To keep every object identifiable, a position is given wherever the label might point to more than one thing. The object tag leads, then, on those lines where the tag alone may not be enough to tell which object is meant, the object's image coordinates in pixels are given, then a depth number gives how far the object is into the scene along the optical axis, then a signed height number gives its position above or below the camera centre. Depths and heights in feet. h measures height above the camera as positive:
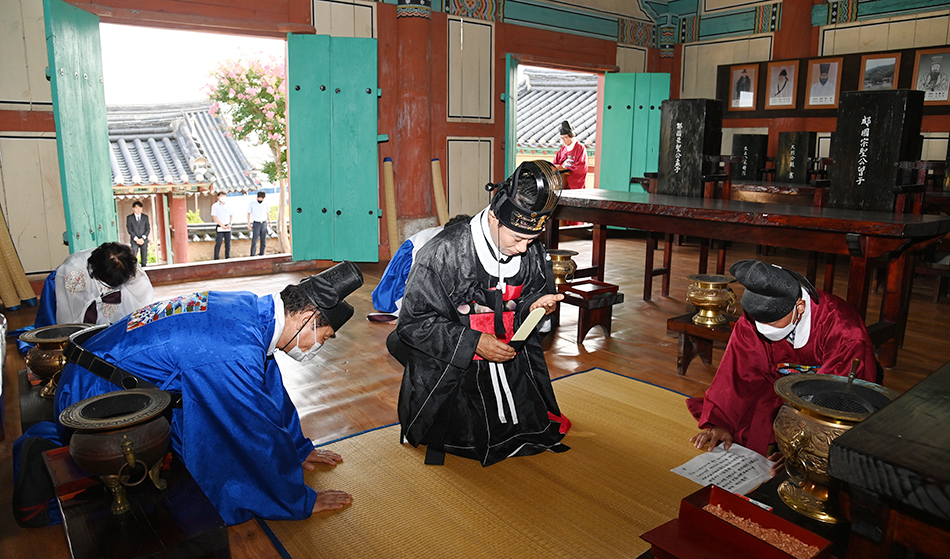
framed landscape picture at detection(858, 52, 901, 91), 25.66 +3.60
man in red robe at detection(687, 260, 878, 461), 7.57 -2.33
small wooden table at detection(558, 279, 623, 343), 14.85 -3.22
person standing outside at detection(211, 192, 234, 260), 36.35 -3.62
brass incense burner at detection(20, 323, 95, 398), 8.75 -2.66
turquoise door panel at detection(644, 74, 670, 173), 30.58 +2.38
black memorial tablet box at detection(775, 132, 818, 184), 25.93 +0.26
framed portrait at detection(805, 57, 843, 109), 27.12 +3.26
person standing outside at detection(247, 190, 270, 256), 35.35 -3.42
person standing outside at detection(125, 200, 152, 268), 28.09 -3.07
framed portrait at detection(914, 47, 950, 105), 24.43 +3.32
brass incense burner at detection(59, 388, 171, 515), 5.65 -2.47
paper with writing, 8.16 -4.04
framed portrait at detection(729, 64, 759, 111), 29.63 +3.40
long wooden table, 11.00 -1.26
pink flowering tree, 34.91 +3.16
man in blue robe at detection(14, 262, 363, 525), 6.75 -2.27
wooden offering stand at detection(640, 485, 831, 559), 4.86 -2.91
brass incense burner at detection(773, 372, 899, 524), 5.31 -2.17
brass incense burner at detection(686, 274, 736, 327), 12.62 -2.64
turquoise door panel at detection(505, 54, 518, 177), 26.94 +2.22
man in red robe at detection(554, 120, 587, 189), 29.37 +0.26
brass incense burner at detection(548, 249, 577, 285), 15.58 -2.50
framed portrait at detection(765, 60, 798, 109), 28.32 +3.36
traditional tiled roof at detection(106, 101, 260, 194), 36.90 +0.33
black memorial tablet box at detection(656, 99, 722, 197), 17.20 +0.51
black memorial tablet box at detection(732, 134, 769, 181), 27.96 +0.43
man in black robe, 8.63 -2.43
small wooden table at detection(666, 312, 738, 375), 12.68 -3.57
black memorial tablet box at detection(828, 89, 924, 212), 13.19 +0.37
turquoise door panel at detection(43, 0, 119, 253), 16.07 +0.86
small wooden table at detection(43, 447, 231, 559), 5.36 -3.16
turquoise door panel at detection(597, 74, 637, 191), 30.37 +1.33
